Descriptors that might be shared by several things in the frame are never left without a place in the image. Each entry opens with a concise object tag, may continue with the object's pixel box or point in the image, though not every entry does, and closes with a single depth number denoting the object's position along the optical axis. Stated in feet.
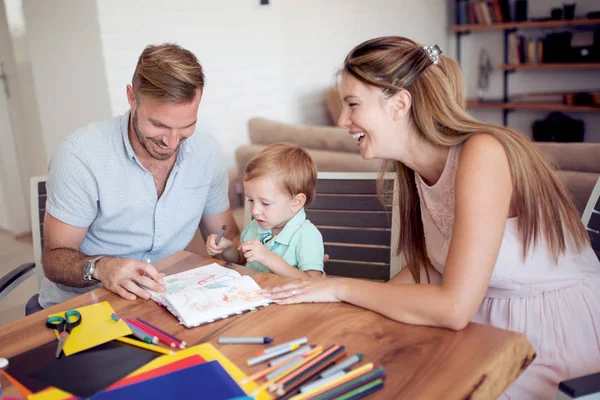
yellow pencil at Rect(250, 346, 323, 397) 3.20
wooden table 3.24
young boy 5.88
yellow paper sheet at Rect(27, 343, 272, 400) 3.22
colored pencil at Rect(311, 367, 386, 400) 3.07
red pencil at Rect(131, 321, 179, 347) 3.77
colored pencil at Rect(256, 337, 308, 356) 3.54
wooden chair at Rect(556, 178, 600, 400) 3.36
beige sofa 7.63
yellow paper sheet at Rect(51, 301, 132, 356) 3.80
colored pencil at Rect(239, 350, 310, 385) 3.29
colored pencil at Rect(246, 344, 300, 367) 3.46
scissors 4.03
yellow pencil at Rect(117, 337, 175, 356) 3.67
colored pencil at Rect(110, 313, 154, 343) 3.80
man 5.57
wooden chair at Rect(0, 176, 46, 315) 6.80
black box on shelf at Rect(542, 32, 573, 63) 18.45
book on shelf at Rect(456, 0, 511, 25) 19.48
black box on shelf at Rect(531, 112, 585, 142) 18.61
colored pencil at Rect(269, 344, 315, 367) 3.42
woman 4.11
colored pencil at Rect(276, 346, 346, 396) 3.17
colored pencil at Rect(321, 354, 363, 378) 3.27
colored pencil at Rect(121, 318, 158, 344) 3.80
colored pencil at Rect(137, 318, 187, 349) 3.75
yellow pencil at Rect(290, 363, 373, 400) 3.10
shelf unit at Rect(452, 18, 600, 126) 17.98
